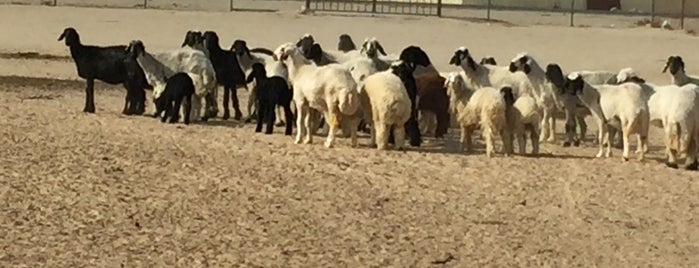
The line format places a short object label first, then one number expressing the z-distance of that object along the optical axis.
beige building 66.19
